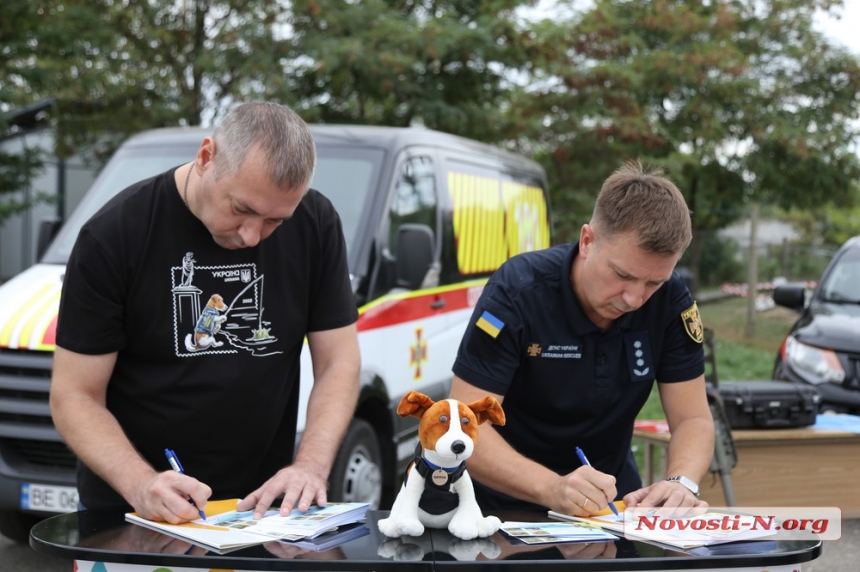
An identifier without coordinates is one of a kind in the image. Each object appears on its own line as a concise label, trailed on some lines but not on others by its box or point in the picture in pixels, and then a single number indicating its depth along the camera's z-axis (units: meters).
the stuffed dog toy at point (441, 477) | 2.24
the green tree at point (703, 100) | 12.71
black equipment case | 5.77
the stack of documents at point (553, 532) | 2.38
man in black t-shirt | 2.54
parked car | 6.97
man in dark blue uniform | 2.76
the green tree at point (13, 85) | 10.77
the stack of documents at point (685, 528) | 2.37
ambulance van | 4.93
